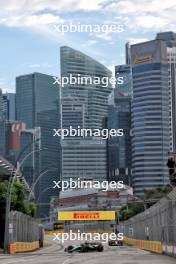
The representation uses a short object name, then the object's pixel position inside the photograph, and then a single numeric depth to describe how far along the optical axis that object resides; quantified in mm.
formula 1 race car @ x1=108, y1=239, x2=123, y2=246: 93100
